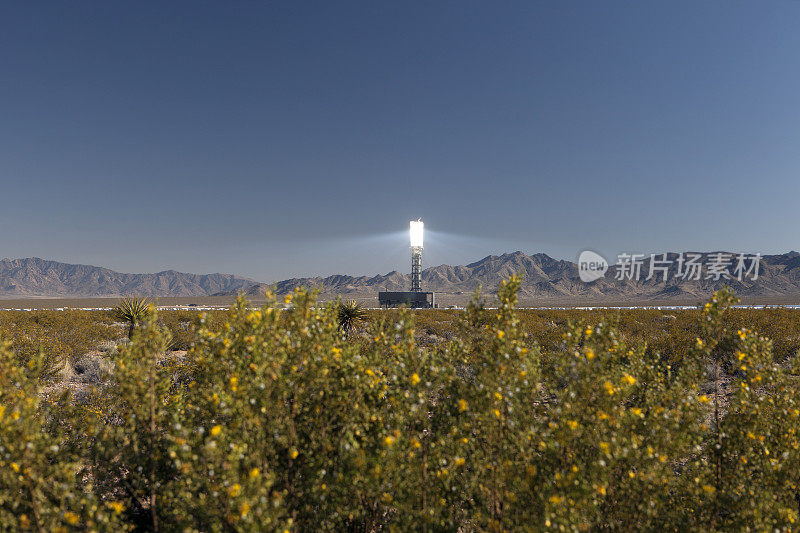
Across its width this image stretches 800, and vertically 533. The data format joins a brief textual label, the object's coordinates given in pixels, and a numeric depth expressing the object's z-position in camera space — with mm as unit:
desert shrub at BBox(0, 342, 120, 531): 3660
